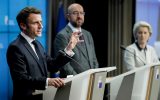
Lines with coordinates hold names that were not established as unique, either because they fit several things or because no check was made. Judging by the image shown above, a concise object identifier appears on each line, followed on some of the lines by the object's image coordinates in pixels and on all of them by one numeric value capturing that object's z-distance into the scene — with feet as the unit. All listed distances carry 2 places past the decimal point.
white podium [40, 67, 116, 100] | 17.31
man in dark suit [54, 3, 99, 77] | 22.72
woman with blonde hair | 24.90
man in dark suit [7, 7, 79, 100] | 16.93
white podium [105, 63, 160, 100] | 21.82
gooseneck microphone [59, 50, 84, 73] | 22.65
